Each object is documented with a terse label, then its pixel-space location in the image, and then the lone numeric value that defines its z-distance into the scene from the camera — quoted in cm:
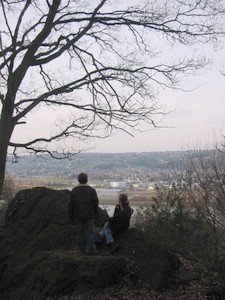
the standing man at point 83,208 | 736
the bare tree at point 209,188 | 1018
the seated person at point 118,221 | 743
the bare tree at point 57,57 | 1149
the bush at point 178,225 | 891
